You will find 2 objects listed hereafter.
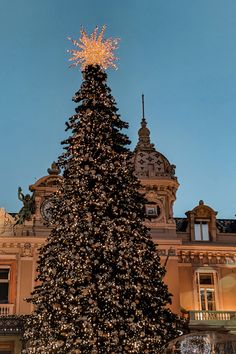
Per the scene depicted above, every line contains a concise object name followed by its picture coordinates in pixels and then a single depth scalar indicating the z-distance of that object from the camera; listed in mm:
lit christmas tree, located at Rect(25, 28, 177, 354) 16719
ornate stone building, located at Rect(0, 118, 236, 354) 29109
